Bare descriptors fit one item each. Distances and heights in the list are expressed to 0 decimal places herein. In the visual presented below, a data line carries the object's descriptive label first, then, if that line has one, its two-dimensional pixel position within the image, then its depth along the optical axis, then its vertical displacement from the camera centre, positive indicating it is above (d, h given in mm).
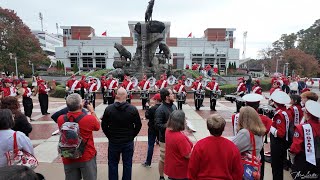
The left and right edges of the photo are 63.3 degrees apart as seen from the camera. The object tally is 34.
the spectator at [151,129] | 5691 -1373
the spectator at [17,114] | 3998 -746
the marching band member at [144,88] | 13656 -1083
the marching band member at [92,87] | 13359 -1014
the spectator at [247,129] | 3304 -781
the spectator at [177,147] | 3525 -1080
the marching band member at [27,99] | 10531 -1340
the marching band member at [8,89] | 9727 -844
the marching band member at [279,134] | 4570 -1146
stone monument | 22031 +1351
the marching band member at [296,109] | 4929 -782
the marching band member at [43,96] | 11977 -1345
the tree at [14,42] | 32906 +3260
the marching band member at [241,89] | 12367 -992
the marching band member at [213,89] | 13145 -1059
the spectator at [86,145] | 3729 -1170
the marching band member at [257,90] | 10781 -894
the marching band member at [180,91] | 12846 -1141
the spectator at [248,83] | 21688 -1226
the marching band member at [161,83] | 14164 -851
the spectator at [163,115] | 4695 -864
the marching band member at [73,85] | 13297 -927
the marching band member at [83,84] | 13901 -903
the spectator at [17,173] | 1239 -522
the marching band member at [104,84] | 14272 -983
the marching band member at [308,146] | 3572 -1073
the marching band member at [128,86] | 13633 -976
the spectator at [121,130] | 4270 -1051
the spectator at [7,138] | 3119 -859
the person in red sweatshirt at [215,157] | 2856 -984
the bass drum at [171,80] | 18531 -873
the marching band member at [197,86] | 13328 -934
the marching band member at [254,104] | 4100 -572
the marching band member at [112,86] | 13588 -971
